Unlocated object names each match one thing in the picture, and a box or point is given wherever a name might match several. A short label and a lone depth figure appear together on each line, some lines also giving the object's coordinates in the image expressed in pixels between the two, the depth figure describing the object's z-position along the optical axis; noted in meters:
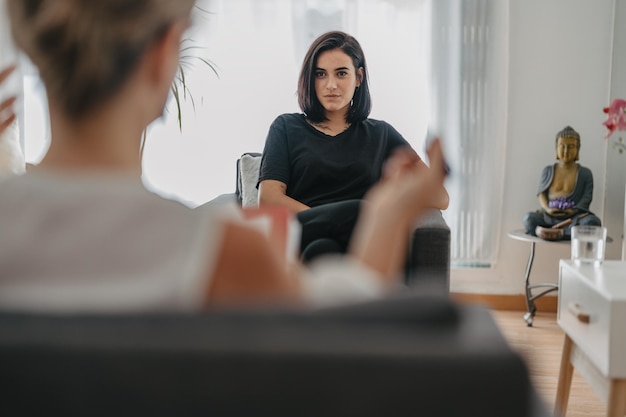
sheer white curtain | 3.54
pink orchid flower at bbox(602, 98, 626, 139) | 2.58
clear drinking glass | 2.11
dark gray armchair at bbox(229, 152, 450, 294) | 2.11
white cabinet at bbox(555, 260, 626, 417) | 1.65
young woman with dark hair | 2.53
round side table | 3.35
